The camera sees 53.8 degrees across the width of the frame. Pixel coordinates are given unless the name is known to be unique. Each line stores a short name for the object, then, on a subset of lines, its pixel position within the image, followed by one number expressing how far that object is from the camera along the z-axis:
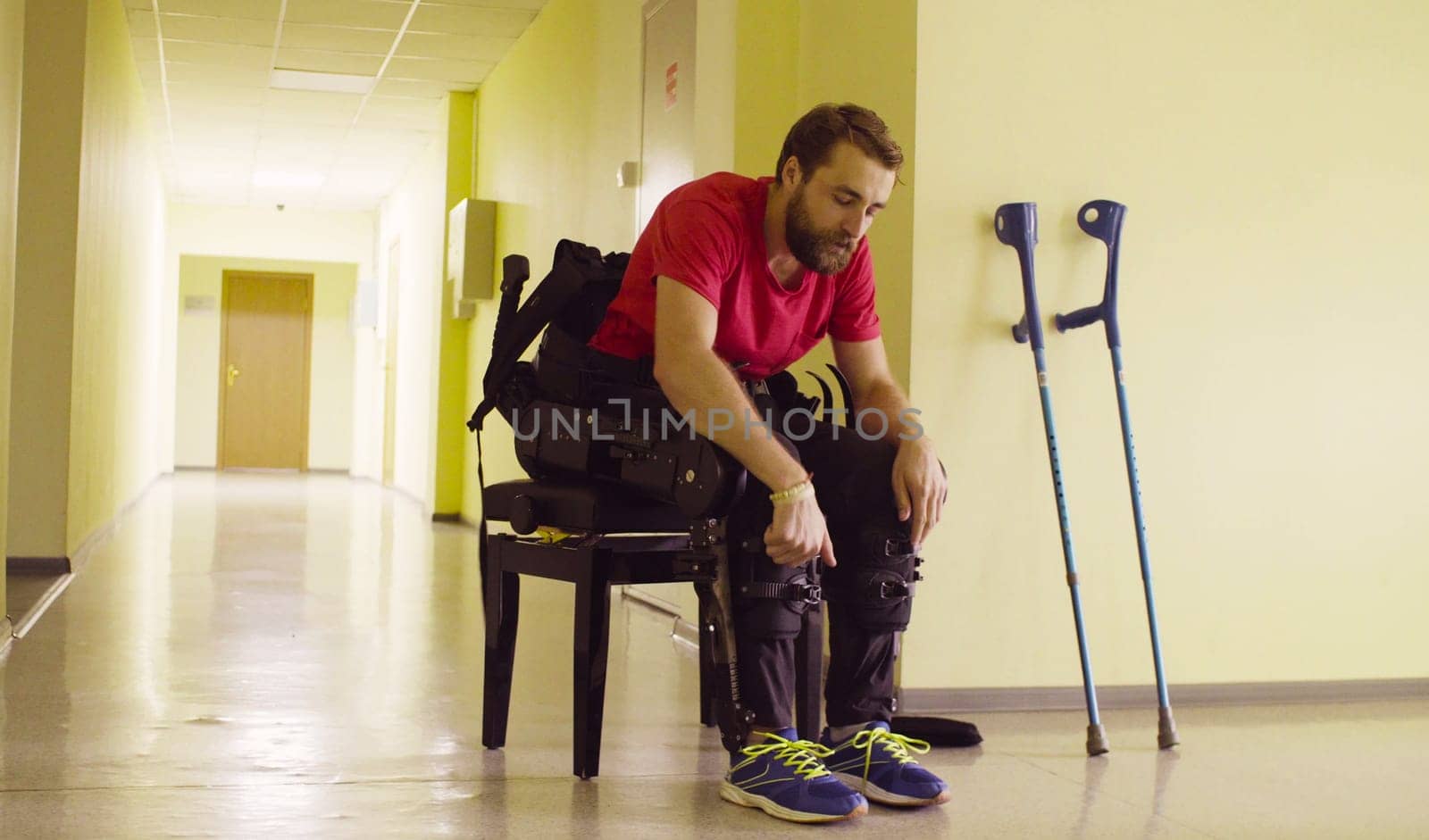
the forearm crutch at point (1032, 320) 2.64
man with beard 1.93
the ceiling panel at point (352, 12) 6.35
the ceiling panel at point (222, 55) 7.23
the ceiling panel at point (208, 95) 8.23
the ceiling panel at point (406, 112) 8.46
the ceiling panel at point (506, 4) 6.33
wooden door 14.29
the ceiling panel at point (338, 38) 6.83
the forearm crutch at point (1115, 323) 2.63
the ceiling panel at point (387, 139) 9.29
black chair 2.13
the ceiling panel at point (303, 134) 9.33
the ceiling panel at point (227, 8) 6.39
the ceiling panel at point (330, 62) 7.36
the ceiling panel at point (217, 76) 7.73
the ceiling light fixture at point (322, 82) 7.83
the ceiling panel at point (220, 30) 6.72
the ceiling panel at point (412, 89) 7.95
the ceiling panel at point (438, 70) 7.48
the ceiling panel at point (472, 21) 6.49
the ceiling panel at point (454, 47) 6.99
